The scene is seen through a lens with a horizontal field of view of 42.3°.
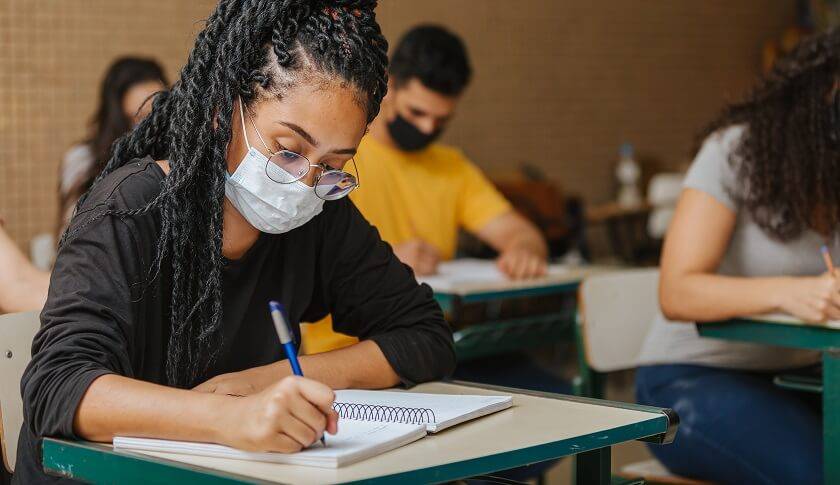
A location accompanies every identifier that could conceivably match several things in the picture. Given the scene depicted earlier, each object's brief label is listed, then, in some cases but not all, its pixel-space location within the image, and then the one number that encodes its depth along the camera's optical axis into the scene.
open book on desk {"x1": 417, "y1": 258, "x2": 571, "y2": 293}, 2.98
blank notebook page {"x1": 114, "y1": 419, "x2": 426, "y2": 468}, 1.15
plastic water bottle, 6.71
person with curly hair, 2.20
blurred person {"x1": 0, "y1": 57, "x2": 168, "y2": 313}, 3.65
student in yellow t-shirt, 3.29
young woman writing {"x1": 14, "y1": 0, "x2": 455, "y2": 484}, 1.27
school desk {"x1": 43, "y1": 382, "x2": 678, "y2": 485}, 1.13
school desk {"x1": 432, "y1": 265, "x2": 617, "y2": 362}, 2.90
